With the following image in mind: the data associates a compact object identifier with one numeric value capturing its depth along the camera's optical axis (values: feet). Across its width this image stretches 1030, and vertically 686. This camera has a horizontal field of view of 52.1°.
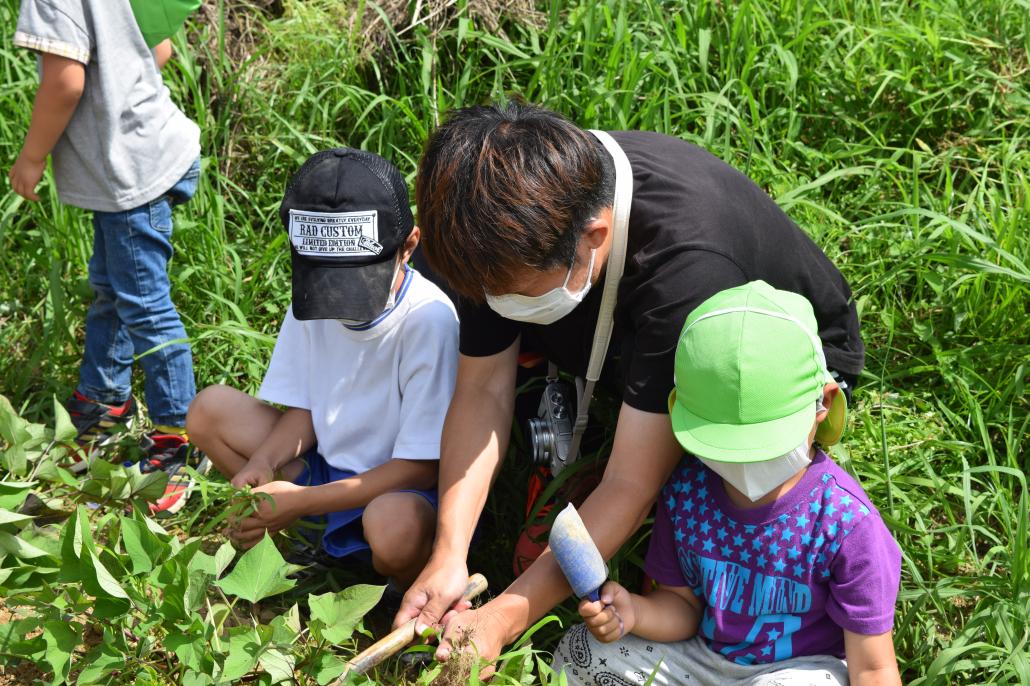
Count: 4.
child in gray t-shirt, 8.09
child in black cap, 7.00
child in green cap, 5.46
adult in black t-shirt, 5.70
